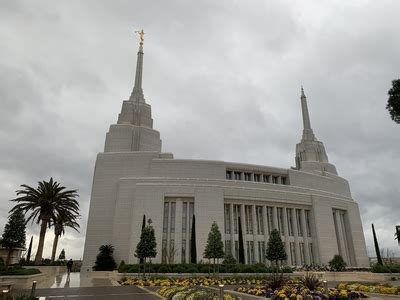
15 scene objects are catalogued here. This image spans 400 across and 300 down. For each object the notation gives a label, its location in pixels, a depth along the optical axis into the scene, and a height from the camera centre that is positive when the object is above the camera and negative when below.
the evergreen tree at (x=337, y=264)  36.09 -0.05
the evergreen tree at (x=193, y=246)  34.78 +1.93
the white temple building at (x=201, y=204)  39.47 +8.07
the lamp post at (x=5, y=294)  9.02 -0.90
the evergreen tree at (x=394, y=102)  15.70 +7.99
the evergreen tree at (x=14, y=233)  38.16 +3.73
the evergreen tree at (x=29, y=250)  45.14 +2.03
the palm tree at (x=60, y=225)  34.62 +4.72
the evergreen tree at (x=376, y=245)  39.02 +2.29
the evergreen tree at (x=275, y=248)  31.92 +1.56
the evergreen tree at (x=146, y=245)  27.53 +1.64
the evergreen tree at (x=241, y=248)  36.78 +1.84
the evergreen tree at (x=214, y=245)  29.33 +1.72
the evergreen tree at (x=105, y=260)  35.34 +0.43
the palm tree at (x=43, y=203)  31.28 +6.08
